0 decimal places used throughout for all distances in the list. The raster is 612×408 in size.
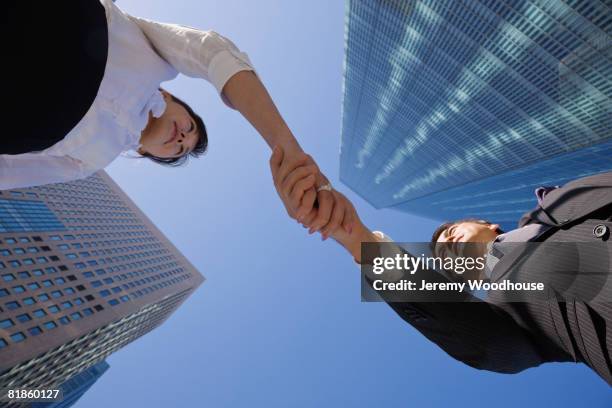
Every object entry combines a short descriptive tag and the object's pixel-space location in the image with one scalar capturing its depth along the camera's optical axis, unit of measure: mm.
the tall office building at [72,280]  32844
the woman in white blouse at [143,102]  1840
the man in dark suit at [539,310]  2117
